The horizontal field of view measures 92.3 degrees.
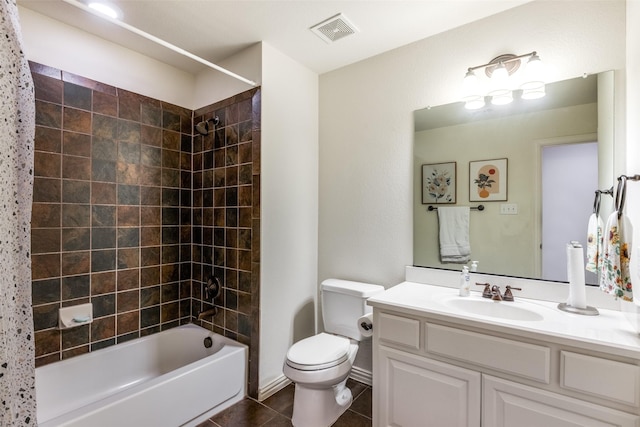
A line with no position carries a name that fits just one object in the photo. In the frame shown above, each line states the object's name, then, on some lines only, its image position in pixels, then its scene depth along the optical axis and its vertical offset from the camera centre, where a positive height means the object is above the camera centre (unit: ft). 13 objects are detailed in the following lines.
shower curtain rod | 4.45 +3.02
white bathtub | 5.15 -3.46
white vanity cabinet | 3.69 -2.31
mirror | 5.09 +0.83
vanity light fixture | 5.41 +2.47
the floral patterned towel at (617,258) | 4.21 -0.62
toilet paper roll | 6.12 -2.27
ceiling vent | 6.14 +3.85
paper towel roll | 4.76 -0.97
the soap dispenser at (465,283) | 5.76 -1.32
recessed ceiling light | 5.80 +3.93
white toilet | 5.72 -2.82
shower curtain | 1.94 -0.09
